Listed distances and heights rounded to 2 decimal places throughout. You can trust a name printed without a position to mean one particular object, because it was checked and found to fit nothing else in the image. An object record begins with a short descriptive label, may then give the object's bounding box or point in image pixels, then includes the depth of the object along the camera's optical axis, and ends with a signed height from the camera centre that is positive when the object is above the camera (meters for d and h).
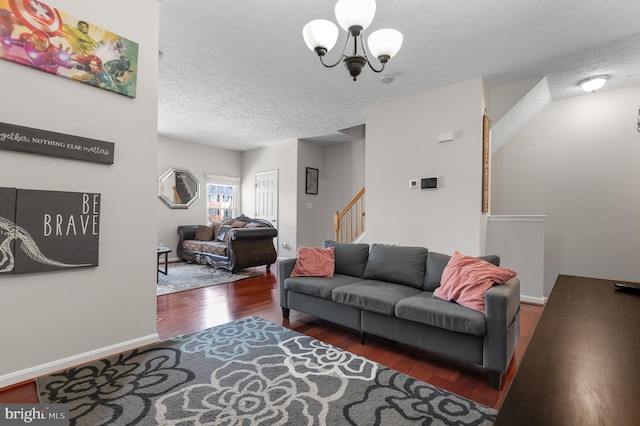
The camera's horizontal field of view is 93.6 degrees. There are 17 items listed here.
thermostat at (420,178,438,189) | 4.01 +0.47
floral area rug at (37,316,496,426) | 1.62 -1.08
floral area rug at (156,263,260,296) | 4.38 -1.04
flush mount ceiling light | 3.65 +1.70
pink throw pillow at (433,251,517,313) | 2.16 -0.47
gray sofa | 1.97 -0.69
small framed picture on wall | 7.07 +0.84
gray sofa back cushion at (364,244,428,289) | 2.82 -0.47
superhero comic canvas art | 1.86 +1.14
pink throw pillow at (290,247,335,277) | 3.16 -0.50
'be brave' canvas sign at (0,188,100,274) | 1.84 -0.11
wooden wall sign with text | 1.85 +0.46
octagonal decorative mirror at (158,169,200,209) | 6.60 +0.60
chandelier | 1.83 +1.22
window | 7.50 +0.46
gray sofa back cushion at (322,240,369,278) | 3.24 -0.46
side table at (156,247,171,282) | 4.56 -0.55
